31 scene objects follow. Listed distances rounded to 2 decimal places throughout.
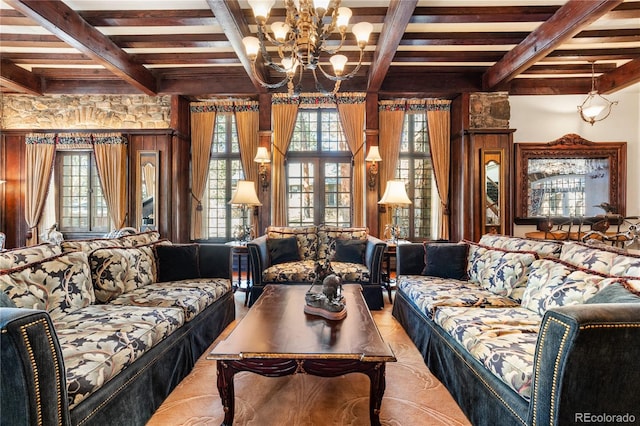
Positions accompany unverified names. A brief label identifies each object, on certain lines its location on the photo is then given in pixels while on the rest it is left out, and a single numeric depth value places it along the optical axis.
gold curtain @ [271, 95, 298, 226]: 5.19
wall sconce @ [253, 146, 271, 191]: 5.02
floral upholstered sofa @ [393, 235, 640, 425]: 1.11
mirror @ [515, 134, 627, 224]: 5.18
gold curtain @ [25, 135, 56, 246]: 5.15
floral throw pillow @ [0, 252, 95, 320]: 1.73
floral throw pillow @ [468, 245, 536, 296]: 2.35
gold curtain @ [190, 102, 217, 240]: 5.46
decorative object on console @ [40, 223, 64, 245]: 4.12
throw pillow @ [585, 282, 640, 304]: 1.41
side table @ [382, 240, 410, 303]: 3.89
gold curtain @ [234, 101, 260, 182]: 5.41
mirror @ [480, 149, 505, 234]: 4.84
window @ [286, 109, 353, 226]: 5.47
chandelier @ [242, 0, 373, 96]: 2.29
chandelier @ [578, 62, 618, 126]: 4.70
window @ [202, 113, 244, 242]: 5.62
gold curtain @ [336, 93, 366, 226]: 5.12
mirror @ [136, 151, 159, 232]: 5.11
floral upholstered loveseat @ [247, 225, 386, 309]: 3.51
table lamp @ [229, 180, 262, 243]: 4.22
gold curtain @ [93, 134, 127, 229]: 5.09
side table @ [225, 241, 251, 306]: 3.76
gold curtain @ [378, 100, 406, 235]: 5.27
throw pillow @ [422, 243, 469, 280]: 3.12
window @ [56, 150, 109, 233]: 5.21
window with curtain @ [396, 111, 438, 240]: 5.50
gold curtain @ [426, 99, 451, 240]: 5.32
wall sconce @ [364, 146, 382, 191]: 5.02
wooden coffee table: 1.53
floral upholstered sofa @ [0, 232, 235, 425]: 1.11
